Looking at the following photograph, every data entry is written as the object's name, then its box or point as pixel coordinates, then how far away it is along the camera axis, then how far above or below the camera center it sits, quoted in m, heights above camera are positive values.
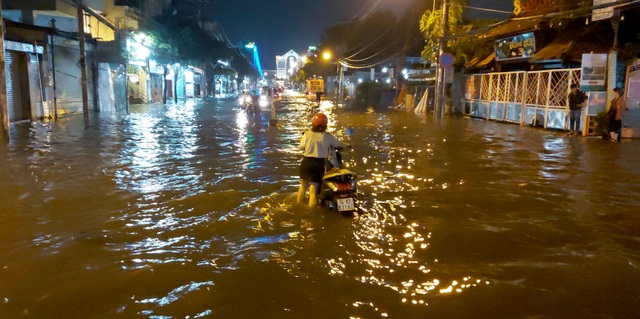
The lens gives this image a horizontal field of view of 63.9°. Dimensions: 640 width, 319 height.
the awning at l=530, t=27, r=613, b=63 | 18.32 +1.75
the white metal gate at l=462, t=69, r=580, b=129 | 19.83 -0.15
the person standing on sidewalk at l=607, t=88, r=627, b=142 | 15.56 -0.61
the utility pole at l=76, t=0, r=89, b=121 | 21.78 +1.19
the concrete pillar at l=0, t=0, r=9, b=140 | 14.24 -0.36
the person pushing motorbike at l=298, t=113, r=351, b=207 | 7.23 -0.80
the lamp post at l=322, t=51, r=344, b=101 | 68.47 +3.41
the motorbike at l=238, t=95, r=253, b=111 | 29.51 -0.69
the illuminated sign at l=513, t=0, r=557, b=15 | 22.88 +4.07
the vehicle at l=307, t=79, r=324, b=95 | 60.04 +0.77
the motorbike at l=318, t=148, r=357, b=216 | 6.96 -1.32
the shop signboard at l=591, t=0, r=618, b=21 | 15.82 +2.53
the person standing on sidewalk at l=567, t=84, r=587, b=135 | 17.66 -0.51
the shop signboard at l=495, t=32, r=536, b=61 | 22.23 +2.07
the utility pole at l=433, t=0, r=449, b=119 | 26.98 +0.93
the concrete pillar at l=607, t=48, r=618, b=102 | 16.36 +0.71
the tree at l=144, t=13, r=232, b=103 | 41.75 +4.46
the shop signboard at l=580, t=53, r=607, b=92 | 16.64 +0.72
